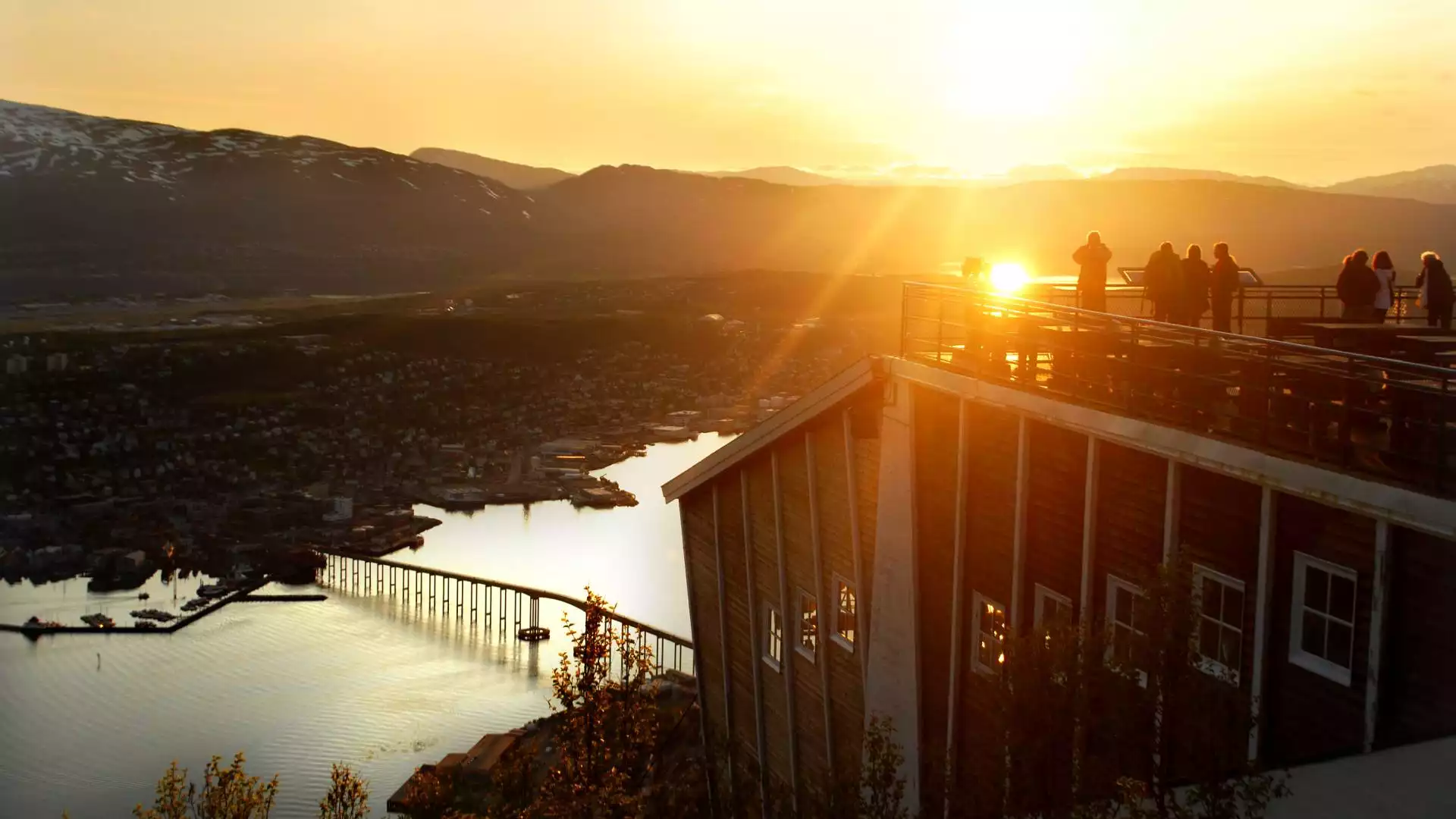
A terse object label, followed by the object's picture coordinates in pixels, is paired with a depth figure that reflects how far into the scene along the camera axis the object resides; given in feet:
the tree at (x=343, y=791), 50.72
